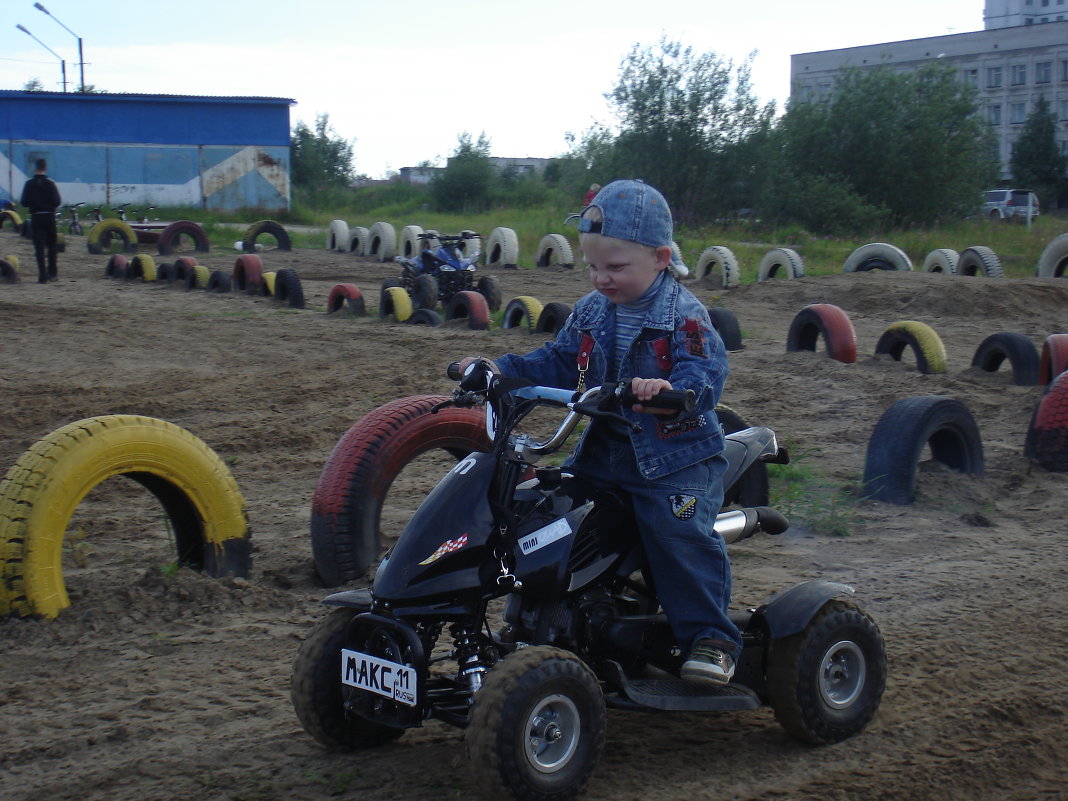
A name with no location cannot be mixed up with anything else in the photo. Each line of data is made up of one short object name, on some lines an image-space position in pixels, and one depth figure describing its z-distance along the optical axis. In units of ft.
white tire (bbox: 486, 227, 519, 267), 76.89
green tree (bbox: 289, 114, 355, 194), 186.39
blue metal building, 122.72
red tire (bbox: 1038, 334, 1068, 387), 30.19
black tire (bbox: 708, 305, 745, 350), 39.29
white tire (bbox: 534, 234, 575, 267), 75.41
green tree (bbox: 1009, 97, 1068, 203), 205.77
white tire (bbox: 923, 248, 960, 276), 66.44
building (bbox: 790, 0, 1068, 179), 242.17
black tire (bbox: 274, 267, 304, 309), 52.13
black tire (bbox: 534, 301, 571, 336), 41.06
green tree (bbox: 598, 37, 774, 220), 120.16
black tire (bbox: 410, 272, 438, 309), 50.85
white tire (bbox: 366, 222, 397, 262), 84.94
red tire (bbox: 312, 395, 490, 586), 16.63
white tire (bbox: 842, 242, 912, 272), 65.82
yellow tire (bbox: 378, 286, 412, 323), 47.32
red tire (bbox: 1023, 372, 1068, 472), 23.30
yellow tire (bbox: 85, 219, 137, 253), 78.74
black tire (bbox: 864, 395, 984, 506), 21.22
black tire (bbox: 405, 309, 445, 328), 46.44
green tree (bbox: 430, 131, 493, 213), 162.40
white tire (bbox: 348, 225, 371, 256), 88.94
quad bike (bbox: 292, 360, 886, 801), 9.66
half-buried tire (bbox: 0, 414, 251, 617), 14.48
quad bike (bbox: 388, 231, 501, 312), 54.24
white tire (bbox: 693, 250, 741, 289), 61.77
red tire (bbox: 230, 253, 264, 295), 55.93
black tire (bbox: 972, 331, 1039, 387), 32.96
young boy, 10.75
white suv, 148.16
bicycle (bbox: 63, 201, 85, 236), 96.84
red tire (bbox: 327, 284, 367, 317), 48.91
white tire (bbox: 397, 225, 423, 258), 80.43
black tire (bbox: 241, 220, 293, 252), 85.25
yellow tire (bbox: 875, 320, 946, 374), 34.28
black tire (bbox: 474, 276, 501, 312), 54.08
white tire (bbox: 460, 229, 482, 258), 56.80
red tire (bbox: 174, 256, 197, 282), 59.21
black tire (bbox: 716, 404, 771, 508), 20.13
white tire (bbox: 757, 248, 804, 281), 64.54
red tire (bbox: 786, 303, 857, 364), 35.83
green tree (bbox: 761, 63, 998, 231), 125.18
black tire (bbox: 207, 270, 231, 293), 57.21
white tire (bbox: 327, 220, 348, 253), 92.38
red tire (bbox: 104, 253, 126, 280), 64.44
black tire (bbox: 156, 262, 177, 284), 61.11
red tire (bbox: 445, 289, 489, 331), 44.88
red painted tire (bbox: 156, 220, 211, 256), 78.59
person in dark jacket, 58.34
